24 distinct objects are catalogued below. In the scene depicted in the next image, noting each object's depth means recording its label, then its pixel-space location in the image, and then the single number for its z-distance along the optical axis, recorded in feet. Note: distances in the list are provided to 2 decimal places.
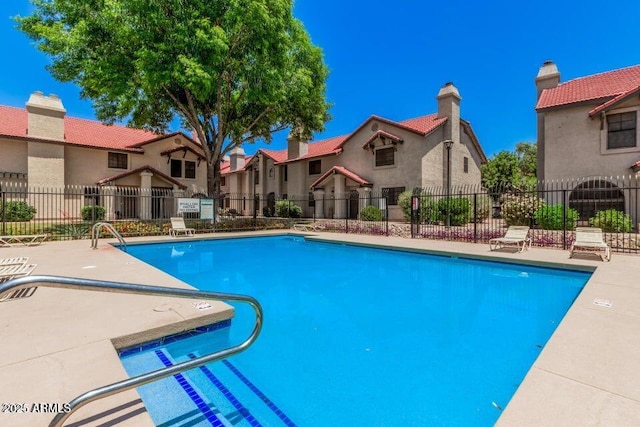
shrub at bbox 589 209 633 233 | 44.57
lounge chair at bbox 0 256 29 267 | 16.73
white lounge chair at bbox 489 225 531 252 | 36.19
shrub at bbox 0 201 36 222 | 61.21
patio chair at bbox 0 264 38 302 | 15.18
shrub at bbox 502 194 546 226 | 52.65
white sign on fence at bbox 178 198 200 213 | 54.80
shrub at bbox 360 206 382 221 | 75.41
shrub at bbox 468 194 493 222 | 70.43
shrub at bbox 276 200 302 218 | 92.17
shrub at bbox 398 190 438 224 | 64.90
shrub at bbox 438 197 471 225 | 63.98
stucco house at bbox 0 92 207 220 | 70.23
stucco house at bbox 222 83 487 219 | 77.13
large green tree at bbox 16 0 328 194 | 46.03
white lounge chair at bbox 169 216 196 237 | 52.60
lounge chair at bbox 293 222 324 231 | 67.25
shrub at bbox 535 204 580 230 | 48.03
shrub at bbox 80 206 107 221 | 70.53
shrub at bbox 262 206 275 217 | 105.09
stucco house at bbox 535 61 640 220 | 52.21
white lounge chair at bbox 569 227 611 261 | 29.73
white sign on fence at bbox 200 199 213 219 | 57.62
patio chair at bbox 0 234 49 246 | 36.78
